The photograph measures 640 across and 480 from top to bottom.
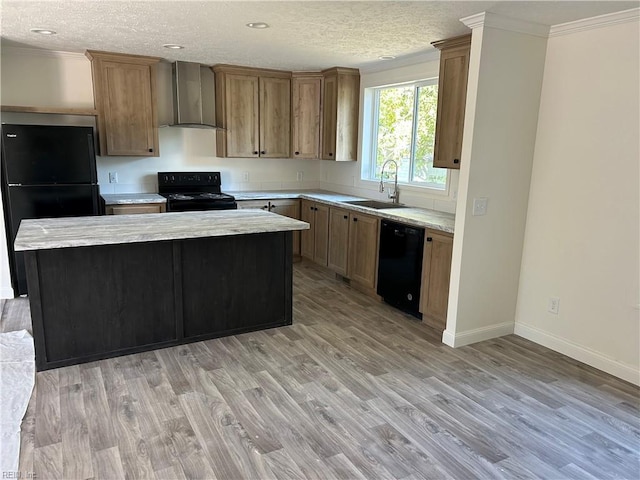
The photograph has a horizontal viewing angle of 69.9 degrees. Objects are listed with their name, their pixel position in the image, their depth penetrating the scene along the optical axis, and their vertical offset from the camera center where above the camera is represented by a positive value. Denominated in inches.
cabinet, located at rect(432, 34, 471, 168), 137.5 +17.4
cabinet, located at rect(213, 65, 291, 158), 209.9 +18.0
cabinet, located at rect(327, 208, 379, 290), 174.7 -36.8
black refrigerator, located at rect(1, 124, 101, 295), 158.4 -10.8
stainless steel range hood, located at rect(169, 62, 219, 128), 197.8 +24.9
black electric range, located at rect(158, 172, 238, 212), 191.6 -19.6
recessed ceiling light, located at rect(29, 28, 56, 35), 142.8 +35.5
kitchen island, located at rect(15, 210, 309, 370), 114.4 -35.6
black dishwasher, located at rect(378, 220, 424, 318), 152.0 -38.1
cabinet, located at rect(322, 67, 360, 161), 209.8 +18.1
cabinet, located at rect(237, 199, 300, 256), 209.8 -25.6
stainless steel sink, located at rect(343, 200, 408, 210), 189.5 -20.9
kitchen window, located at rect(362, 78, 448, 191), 180.5 +9.3
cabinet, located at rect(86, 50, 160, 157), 180.9 +18.0
